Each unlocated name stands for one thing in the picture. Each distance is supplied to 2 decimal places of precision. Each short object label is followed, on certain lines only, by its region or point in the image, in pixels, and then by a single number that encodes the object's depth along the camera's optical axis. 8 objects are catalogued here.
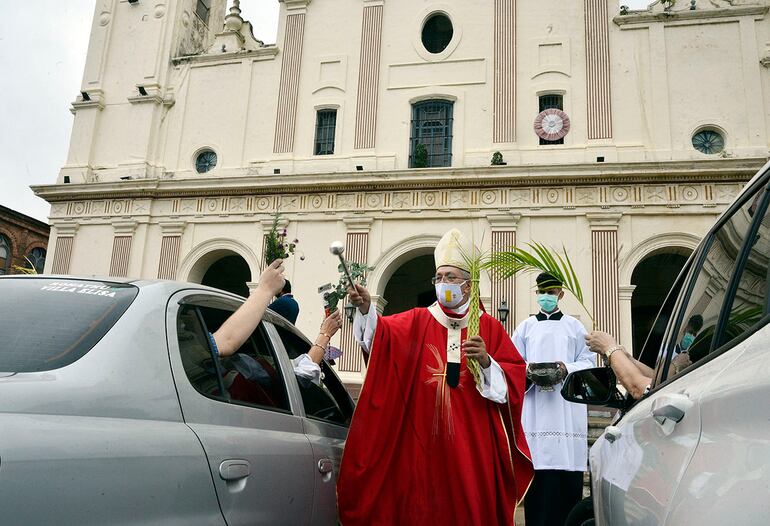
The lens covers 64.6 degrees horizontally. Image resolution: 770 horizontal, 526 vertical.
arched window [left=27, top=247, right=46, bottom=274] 28.90
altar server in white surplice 4.89
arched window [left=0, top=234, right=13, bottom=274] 27.03
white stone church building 15.80
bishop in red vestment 3.25
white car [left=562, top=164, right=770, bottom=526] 1.13
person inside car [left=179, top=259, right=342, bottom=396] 2.32
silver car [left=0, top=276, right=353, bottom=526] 1.44
